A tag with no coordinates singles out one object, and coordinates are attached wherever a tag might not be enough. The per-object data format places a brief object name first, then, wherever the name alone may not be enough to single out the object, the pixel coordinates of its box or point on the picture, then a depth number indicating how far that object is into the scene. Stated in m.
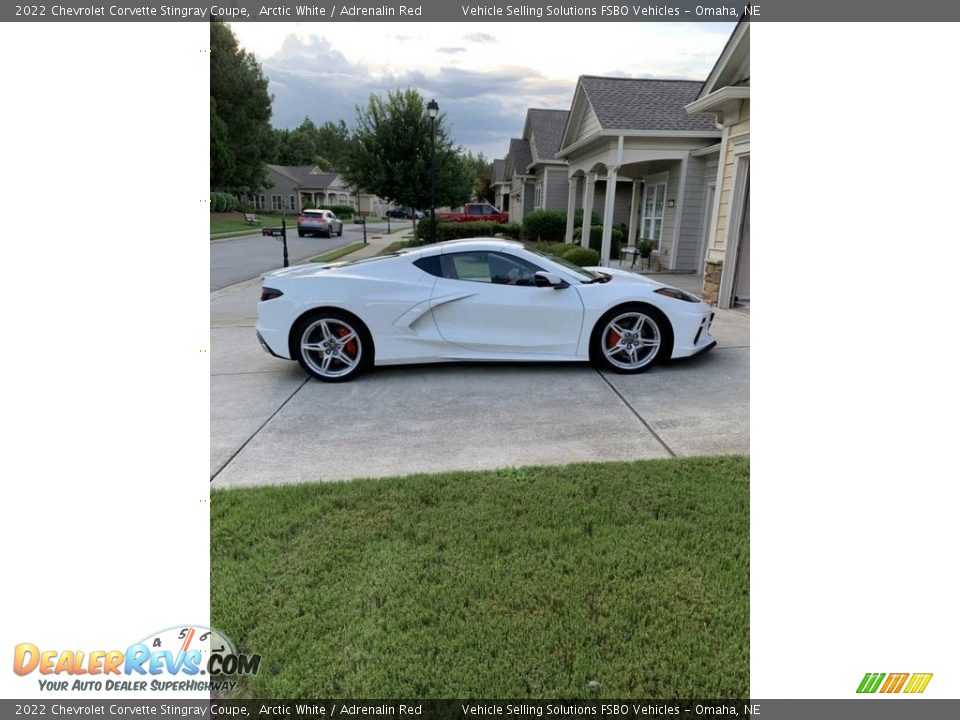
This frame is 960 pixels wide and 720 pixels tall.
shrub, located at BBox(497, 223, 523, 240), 21.47
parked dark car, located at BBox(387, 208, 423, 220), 55.81
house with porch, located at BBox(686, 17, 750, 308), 7.83
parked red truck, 29.92
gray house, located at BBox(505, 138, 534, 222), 26.49
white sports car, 4.99
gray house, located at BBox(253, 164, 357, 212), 52.66
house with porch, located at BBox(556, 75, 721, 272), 12.20
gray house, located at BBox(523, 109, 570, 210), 22.48
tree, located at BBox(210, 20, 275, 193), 30.61
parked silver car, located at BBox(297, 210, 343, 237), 29.41
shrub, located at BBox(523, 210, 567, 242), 18.98
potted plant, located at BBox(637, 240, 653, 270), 14.08
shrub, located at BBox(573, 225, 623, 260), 16.17
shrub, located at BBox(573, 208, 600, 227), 19.91
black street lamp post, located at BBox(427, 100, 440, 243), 15.56
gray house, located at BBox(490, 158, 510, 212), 36.72
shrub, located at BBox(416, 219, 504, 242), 19.86
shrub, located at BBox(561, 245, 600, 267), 12.73
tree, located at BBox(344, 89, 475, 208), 20.69
